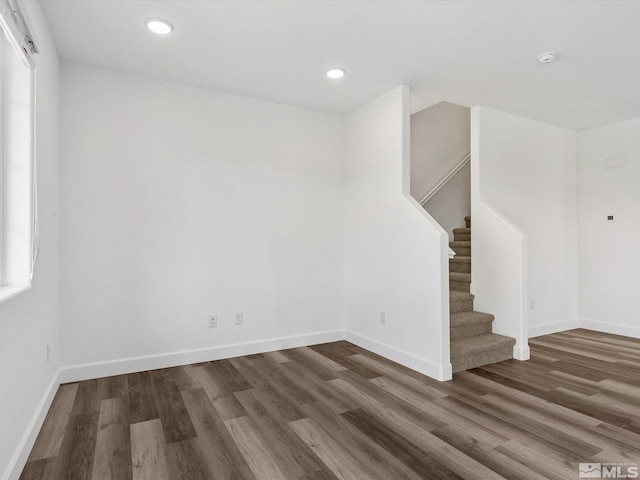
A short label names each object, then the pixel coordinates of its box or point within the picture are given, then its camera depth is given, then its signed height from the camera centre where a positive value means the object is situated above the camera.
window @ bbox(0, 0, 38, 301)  1.97 +0.43
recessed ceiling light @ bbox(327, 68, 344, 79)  3.19 +1.49
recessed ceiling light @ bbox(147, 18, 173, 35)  2.48 +1.49
